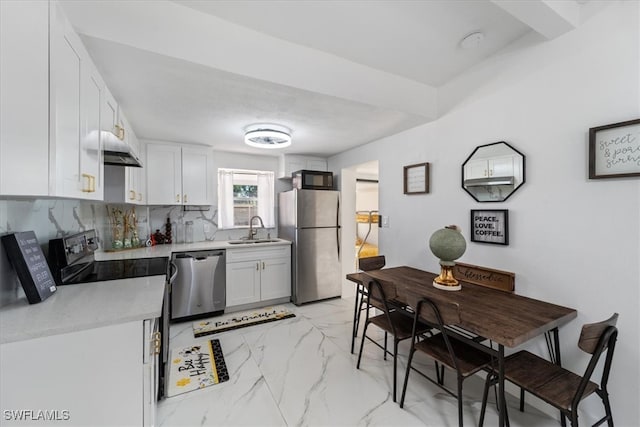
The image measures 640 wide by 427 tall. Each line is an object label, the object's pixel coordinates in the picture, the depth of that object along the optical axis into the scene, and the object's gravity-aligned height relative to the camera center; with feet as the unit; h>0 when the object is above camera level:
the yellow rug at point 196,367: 6.54 -4.14
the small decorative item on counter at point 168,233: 11.66 -0.83
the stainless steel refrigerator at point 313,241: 11.84 -1.25
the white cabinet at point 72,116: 3.40 +1.47
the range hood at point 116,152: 5.57 +1.38
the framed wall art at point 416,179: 8.50 +1.15
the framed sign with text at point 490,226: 6.41 -0.33
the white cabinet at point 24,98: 2.90 +1.34
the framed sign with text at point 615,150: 4.48 +1.09
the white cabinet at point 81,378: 3.29 -2.19
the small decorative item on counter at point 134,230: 10.67 -0.65
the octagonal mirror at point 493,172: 6.21 +1.02
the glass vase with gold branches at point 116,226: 10.20 -0.46
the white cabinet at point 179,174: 10.70 +1.66
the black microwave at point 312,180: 12.18 +1.58
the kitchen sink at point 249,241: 11.91 -1.28
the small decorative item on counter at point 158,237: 11.38 -0.99
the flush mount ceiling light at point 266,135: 8.87 +2.64
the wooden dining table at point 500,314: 4.36 -1.89
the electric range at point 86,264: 5.32 -1.28
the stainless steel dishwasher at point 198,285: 9.96 -2.71
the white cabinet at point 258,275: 11.01 -2.62
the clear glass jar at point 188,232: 12.05 -0.81
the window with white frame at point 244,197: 13.11 +0.86
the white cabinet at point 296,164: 13.34 +2.56
